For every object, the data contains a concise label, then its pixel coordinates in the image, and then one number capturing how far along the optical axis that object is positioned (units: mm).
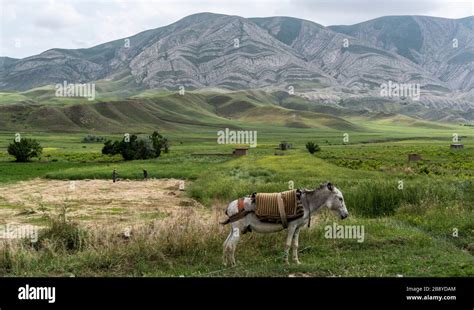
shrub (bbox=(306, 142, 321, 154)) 91812
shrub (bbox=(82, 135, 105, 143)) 140000
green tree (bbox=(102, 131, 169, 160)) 79938
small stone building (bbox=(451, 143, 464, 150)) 103562
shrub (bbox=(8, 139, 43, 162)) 73125
